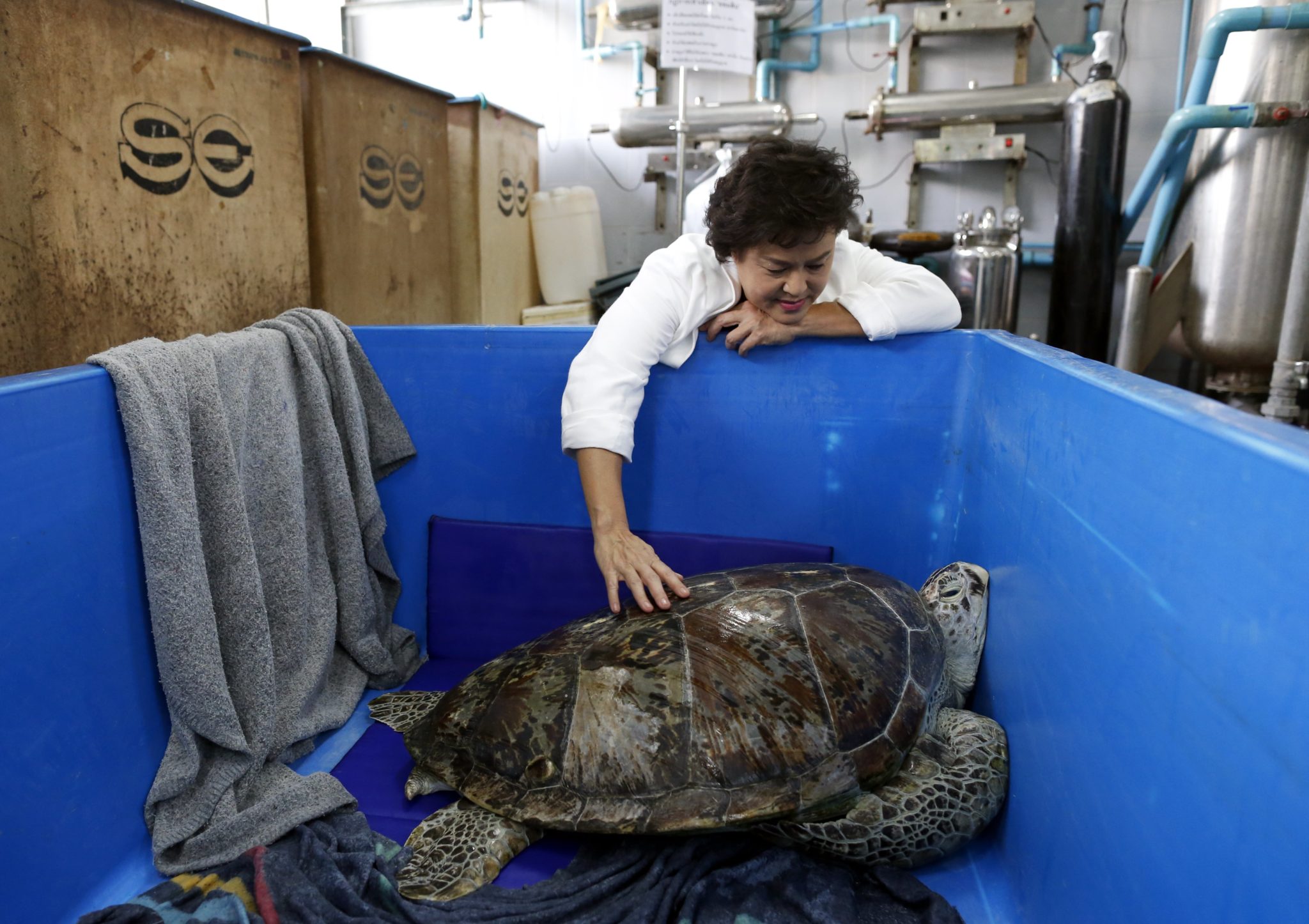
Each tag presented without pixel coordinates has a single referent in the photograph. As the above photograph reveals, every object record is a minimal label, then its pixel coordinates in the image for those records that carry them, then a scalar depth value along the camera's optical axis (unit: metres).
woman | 1.14
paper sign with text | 2.46
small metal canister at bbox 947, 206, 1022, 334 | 2.64
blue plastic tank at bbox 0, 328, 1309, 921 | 0.53
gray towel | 0.96
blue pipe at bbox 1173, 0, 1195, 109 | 2.72
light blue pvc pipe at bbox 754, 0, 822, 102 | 3.25
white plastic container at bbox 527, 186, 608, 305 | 3.26
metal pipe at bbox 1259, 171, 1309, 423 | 2.08
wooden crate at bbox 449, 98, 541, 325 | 2.75
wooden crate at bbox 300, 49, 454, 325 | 2.05
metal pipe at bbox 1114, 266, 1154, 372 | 2.39
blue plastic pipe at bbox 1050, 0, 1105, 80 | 2.95
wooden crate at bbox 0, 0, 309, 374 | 1.38
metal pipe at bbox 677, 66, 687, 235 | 2.82
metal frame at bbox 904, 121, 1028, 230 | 2.92
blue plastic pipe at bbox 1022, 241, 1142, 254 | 2.99
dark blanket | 0.88
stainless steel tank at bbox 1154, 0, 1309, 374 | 2.18
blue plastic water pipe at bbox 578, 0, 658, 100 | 3.36
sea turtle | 0.93
